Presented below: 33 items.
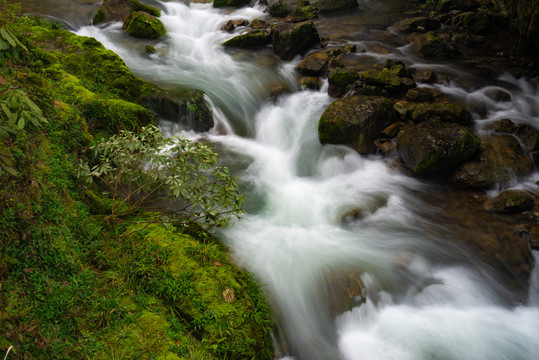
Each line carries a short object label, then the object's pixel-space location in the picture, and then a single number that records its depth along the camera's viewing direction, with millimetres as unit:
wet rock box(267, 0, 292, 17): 15961
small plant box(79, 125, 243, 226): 4336
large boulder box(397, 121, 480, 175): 6871
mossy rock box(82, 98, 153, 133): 5715
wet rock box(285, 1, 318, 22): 15431
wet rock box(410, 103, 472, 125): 7914
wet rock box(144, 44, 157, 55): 11445
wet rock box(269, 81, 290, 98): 9914
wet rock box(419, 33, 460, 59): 11406
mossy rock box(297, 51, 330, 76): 10648
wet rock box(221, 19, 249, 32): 14539
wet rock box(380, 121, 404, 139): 8094
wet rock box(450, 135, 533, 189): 6824
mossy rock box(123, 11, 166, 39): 12469
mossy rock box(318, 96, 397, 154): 7801
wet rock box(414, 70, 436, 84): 9852
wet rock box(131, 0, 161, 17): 13739
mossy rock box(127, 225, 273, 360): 3428
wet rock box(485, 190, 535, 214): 6289
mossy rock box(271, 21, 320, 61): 11617
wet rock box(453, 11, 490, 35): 12398
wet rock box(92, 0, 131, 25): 13523
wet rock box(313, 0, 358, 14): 16031
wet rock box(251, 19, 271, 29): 14508
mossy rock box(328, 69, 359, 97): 9609
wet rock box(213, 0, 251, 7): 17531
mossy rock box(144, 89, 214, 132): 7711
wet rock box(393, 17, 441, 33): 13586
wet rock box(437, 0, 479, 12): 14523
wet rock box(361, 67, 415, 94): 9195
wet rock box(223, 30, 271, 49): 12727
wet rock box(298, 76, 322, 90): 10172
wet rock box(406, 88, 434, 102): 8828
